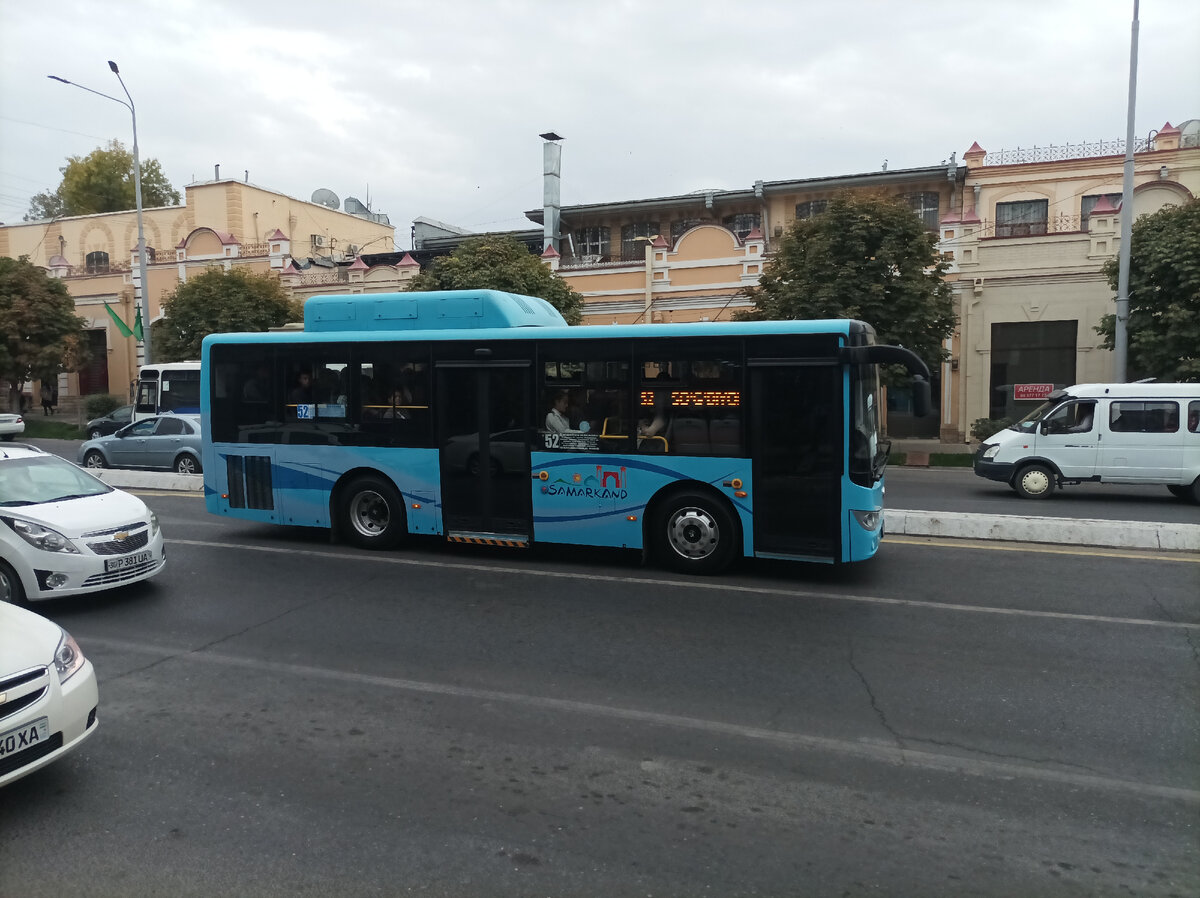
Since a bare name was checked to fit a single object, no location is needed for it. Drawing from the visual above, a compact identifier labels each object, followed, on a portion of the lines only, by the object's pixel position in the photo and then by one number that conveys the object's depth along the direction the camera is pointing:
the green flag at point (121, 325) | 33.50
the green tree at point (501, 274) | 27.53
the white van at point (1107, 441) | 15.89
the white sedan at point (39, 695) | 4.30
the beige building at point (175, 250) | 38.31
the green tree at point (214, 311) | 31.89
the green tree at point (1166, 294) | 21.34
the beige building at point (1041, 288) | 27.11
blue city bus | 9.18
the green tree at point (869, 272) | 21.89
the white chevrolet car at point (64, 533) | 7.88
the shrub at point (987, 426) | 24.49
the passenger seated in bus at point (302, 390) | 11.29
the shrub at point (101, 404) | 37.25
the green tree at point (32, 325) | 34.12
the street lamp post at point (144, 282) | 30.06
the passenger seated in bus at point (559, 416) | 10.12
